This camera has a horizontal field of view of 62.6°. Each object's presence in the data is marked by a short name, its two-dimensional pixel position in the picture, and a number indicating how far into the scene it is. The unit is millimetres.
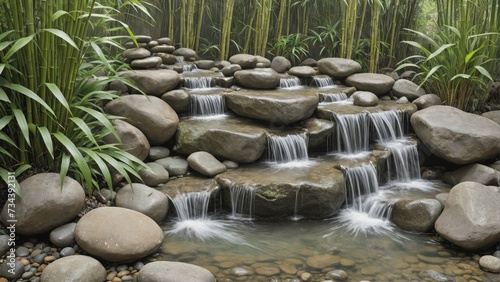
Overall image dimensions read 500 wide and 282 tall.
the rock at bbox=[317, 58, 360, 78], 5543
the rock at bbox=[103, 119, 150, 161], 3225
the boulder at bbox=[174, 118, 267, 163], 3691
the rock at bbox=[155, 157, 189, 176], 3570
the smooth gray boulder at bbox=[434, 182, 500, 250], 2768
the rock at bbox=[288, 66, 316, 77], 5602
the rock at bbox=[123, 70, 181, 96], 4074
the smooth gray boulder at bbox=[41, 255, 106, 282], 2162
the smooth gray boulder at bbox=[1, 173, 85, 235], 2375
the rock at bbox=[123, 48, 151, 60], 4711
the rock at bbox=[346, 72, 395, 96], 5139
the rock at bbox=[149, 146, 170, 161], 3656
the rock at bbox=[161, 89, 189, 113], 4160
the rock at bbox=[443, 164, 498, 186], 3623
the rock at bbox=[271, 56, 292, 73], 6035
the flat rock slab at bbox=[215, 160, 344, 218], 3248
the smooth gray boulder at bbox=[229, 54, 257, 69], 5441
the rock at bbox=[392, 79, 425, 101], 5016
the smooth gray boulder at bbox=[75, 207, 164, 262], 2389
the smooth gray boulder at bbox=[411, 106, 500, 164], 3729
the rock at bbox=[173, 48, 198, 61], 6207
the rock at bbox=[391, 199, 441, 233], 3115
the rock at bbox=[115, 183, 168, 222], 2912
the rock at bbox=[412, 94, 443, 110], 4621
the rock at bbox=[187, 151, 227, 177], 3504
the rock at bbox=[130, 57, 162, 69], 4578
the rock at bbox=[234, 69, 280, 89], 4762
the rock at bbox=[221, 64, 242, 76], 5195
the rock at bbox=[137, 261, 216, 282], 2219
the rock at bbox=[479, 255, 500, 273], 2619
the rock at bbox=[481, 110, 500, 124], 4318
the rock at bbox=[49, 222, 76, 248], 2449
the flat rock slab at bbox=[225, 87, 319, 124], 3996
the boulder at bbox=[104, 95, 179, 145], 3574
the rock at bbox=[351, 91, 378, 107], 4699
